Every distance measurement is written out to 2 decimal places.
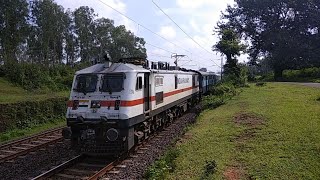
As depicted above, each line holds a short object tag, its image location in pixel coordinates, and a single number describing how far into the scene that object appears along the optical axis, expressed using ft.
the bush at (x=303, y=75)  122.29
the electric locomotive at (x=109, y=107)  27.40
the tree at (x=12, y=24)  96.30
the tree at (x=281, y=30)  126.52
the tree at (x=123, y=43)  173.07
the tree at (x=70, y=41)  142.08
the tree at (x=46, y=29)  117.88
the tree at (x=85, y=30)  143.35
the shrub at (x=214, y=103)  53.95
